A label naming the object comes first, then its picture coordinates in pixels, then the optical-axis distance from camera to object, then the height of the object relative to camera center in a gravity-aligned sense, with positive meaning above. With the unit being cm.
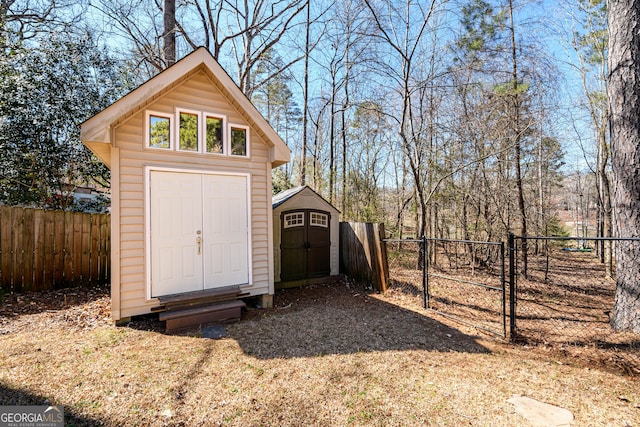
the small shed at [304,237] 669 -43
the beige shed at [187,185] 410 +60
